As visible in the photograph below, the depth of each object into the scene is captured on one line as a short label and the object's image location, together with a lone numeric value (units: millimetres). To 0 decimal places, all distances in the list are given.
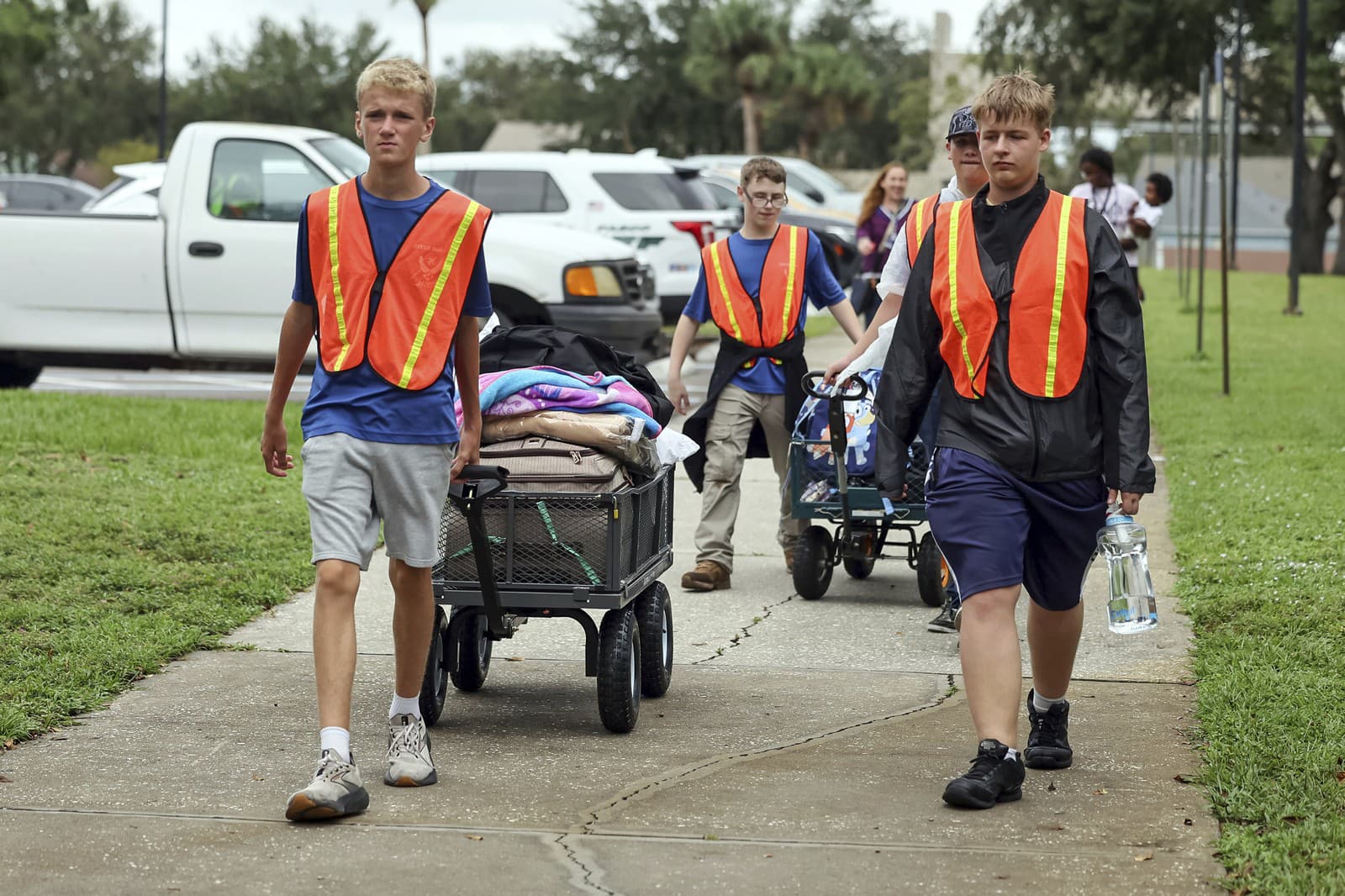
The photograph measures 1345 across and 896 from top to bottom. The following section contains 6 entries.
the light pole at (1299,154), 26031
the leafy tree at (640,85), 70875
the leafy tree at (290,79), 68500
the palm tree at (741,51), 68125
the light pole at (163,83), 47375
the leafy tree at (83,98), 76000
